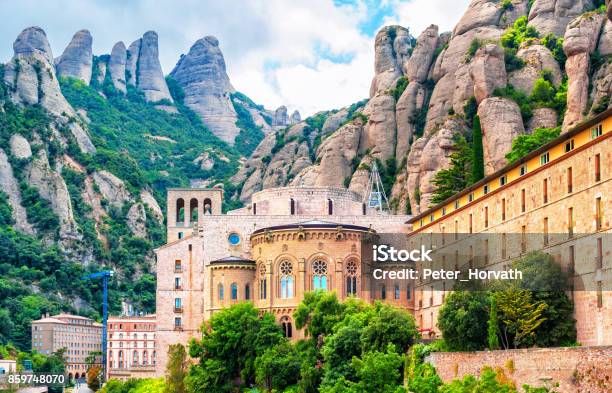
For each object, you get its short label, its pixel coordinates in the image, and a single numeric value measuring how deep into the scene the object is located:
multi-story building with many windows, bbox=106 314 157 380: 186.88
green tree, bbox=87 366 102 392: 166.62
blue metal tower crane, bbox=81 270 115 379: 186.00
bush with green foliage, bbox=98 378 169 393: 94.50
